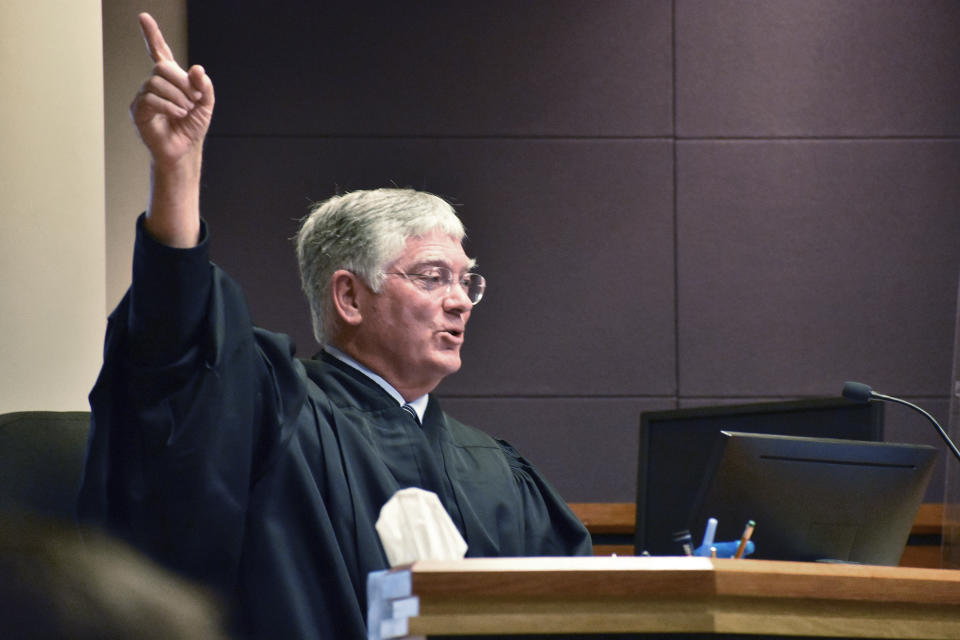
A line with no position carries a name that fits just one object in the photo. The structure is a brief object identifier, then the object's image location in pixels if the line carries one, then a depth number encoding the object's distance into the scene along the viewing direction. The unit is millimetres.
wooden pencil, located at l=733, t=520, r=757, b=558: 5028
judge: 5007
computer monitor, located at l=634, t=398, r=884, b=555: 5559
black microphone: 5406
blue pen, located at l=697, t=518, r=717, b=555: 5063
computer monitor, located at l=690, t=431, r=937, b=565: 5193
